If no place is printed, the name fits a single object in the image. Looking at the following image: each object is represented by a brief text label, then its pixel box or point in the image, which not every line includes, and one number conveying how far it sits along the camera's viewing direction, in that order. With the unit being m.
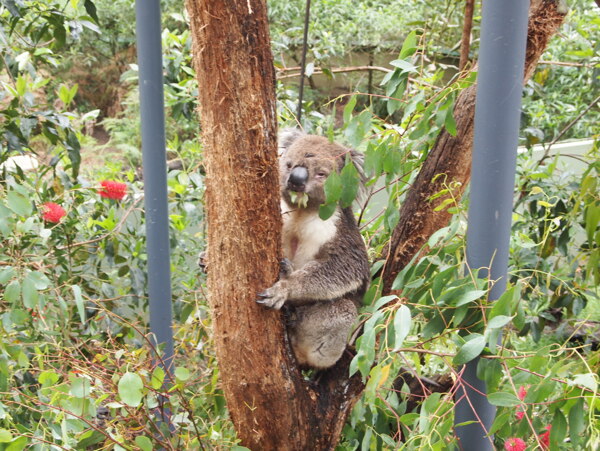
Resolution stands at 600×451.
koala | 1.93
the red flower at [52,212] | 2.05
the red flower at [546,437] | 1.72
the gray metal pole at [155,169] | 1.75
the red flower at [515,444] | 1.48
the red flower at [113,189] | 2.36
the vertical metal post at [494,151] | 1.21
